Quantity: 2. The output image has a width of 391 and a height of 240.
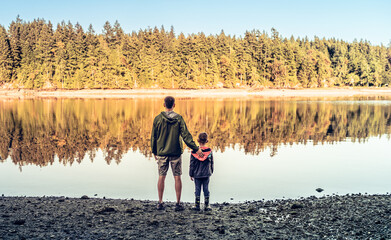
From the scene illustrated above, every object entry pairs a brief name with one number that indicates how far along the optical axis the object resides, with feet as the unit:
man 25.94
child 25.86
